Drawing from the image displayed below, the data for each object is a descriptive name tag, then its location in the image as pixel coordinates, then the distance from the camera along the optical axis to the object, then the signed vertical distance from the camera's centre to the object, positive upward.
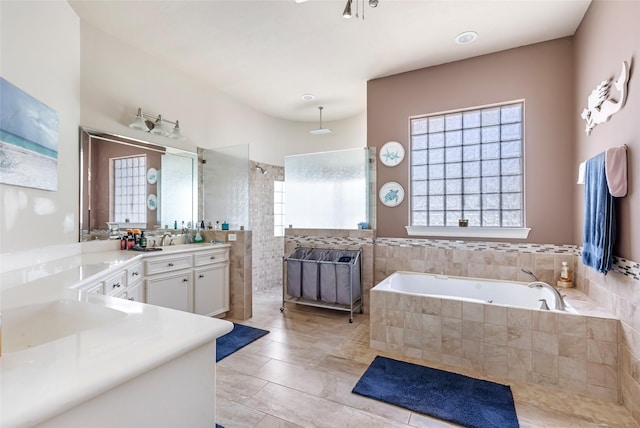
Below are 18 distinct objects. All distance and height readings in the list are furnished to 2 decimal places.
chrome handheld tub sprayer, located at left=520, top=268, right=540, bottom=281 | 2.91 -0.58
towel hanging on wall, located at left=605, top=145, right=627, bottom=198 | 2.08 +0.30
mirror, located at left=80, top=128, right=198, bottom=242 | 2.84 +0.30
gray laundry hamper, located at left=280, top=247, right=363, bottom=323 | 3.71 -0.81
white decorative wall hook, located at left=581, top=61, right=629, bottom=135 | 2.09 +0.86
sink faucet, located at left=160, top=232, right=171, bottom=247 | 3.51 -0.27
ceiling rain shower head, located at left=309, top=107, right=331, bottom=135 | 4.91 +1.33
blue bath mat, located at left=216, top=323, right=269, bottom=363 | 2.79 -1.24
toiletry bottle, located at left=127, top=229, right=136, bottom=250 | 3.09 -0.26
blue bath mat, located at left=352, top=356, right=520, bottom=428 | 1.91 -1.25
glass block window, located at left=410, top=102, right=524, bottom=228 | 3.36 +0.54
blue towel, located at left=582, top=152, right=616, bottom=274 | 2.19 -0.04
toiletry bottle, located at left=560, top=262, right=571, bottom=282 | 2.99 -0.58
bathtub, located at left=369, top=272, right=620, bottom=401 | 2.20 -0.98
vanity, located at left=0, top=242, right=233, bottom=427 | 0.58 -0.34
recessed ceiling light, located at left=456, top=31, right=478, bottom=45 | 3.01 +1.77
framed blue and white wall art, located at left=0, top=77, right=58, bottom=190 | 1.86 +0.49
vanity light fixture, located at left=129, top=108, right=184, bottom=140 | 3.21 +0.97
